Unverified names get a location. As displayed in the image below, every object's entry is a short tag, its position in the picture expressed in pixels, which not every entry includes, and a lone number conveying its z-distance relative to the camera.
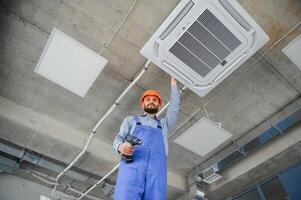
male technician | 1.88
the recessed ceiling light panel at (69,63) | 2.69
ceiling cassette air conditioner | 2.15
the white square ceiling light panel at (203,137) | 3.41
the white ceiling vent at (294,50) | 2.70
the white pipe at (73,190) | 4.55
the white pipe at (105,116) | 2.81
